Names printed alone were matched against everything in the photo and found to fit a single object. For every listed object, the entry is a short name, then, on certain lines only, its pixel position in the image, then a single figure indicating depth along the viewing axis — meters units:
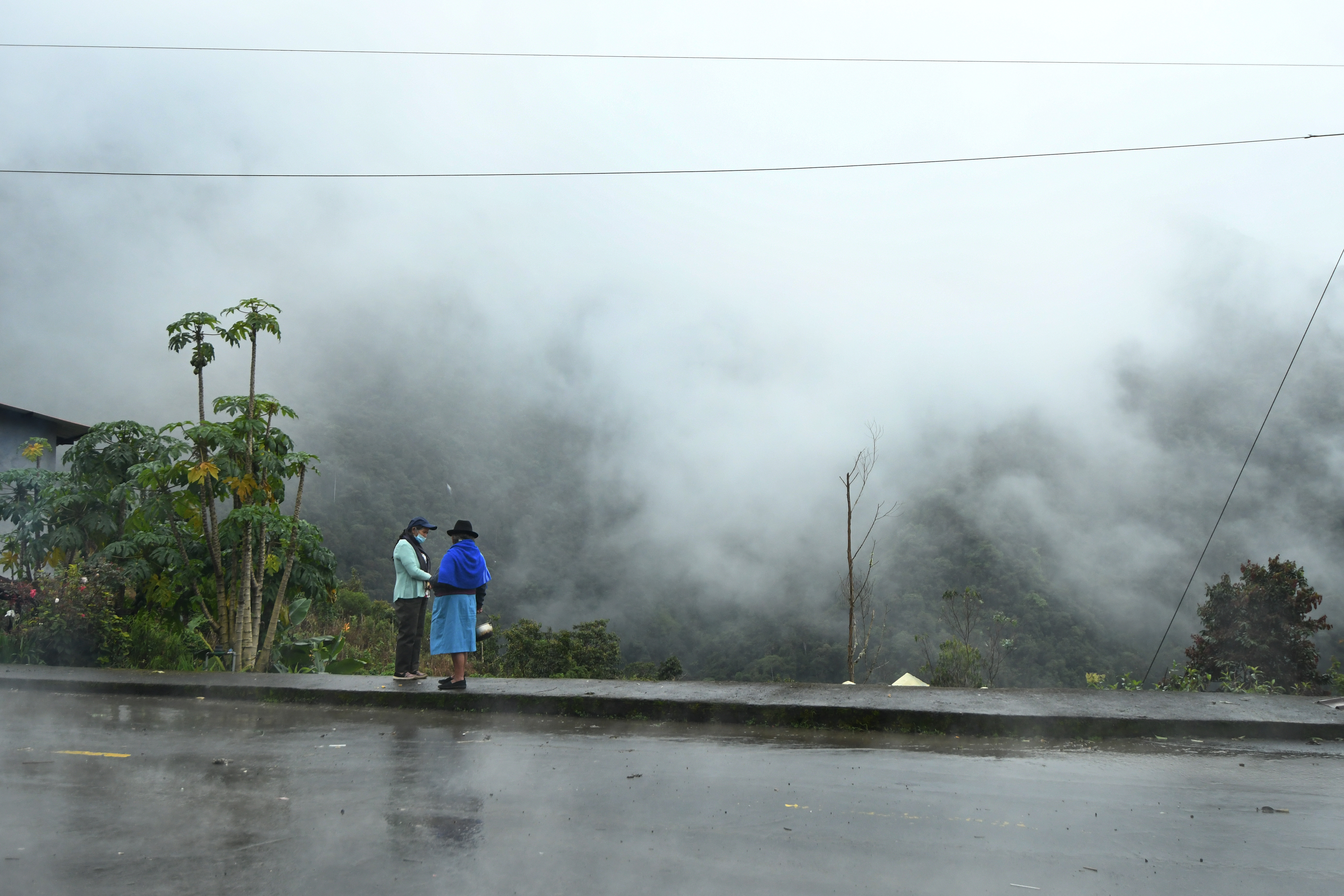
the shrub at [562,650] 32.19
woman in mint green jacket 9.34
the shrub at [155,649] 11.96
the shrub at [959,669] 12.76
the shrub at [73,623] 11.77
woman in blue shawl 8.91
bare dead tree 11.02
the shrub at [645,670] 37.47
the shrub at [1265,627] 21.83
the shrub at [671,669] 34.47
